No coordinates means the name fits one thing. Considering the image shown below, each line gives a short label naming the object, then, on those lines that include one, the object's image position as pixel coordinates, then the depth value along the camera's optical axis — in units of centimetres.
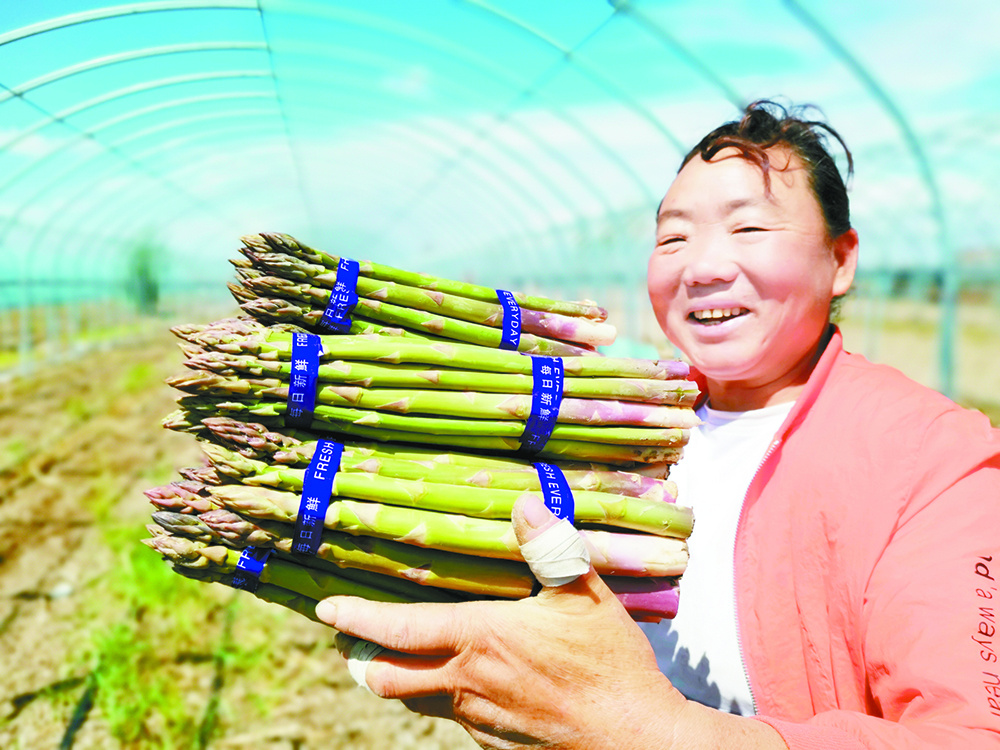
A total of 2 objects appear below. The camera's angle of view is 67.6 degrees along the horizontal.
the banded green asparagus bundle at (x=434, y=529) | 40
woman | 37
